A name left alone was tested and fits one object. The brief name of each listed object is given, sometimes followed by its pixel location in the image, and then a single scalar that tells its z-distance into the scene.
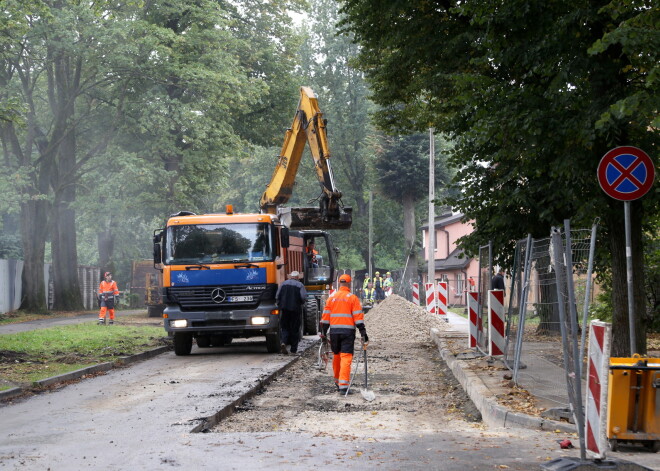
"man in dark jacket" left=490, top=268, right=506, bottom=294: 19.45
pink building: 66.31
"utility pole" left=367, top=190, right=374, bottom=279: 66.81
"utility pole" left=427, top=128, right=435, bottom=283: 39.28
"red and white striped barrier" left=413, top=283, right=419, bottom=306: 42.28
